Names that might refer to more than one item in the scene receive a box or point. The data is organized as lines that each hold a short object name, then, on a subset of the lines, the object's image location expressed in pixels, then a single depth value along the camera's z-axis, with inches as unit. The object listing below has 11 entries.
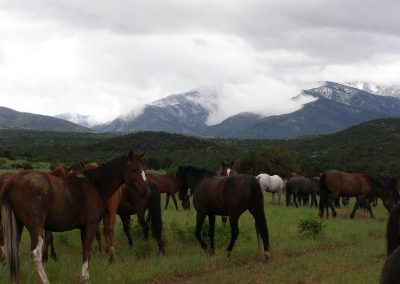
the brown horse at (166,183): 1053.8
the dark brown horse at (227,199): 449.4
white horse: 1217.4
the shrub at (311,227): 593.9
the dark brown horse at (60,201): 311.4
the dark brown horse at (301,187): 1148.5
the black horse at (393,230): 245.3
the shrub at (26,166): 1786.7
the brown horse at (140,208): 491.6
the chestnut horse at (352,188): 876.6
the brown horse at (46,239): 406.3
